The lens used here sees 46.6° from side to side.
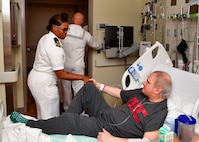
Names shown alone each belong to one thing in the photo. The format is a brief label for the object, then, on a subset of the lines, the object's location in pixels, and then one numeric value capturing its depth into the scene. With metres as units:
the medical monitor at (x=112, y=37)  3.66
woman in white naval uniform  2.22
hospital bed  1.66
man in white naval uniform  3.31
